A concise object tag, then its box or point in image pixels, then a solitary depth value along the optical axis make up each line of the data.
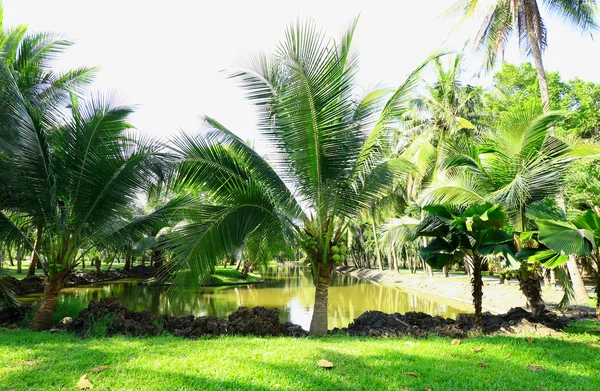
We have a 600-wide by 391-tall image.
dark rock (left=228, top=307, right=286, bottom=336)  6.41
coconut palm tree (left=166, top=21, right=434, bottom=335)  5.79
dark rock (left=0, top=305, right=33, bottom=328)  7.21
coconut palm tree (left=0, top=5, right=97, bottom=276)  8.20
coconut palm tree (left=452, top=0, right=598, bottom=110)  10.95
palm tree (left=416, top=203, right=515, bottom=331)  5.70
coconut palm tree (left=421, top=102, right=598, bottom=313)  6.23
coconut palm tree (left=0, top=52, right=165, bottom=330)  6.46
